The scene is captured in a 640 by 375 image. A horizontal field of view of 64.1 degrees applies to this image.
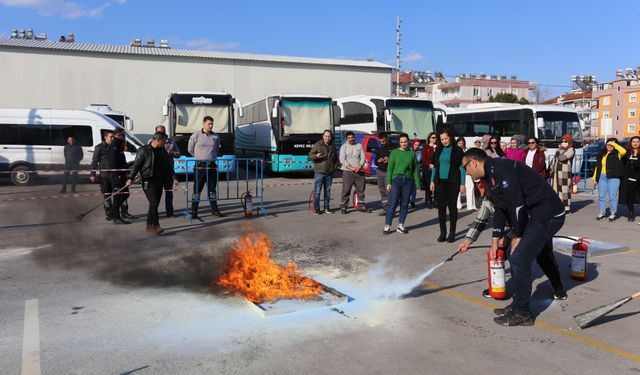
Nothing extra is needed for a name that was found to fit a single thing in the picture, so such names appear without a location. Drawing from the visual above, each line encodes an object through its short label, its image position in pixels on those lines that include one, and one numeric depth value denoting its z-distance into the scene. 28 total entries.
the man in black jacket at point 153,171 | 9.02
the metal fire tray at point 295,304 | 5.16
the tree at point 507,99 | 65.07
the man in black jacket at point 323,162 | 11.80
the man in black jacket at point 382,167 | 12.33
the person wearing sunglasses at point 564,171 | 11.84
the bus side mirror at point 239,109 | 19.52
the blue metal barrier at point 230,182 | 10.84
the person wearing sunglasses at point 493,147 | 11.68
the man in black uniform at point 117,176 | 10.54
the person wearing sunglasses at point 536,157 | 11.43
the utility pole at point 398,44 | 46.12
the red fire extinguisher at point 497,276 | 5.62
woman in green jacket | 9.39
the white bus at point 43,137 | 17.86
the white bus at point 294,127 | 20.61
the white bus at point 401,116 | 21.12
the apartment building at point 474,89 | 96.62
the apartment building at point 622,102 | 84.00
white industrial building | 31.00
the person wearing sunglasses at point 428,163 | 12.59
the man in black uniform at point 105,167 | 10.82
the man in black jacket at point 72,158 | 16.75
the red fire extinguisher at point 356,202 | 12.63
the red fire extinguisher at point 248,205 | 11.43
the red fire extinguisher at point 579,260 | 6.36
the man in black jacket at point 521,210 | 4.84
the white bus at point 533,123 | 22.67
